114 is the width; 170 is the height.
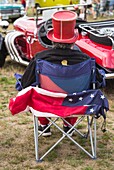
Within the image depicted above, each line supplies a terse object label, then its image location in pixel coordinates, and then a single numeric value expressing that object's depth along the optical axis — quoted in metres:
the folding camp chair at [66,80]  3.80
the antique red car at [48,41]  6.07
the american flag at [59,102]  3.79
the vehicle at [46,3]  18.25
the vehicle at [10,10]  16.56
